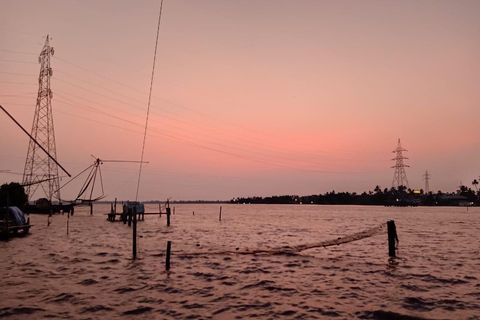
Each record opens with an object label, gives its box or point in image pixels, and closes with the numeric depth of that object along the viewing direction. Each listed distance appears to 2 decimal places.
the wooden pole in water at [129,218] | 64.91
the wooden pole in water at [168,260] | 24.31
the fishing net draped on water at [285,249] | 31.67
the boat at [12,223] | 38.56
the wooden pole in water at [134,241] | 28.27
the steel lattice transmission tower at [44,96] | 82.38
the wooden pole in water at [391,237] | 30.58
